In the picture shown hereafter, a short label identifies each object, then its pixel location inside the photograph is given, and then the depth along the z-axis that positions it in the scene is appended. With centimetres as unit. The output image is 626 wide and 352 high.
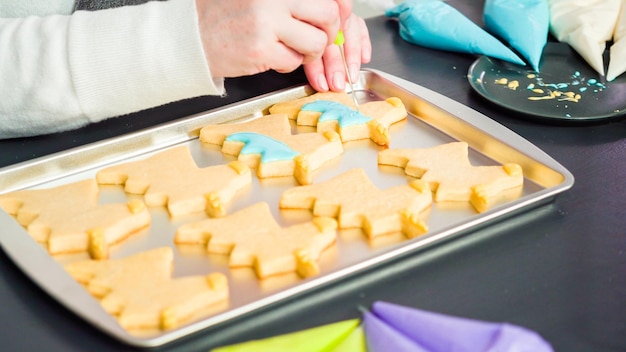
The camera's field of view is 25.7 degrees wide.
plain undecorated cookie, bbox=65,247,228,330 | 85
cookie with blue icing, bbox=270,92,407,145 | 105
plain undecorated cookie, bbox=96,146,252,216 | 96
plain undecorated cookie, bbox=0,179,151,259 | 92
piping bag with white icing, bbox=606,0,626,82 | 113
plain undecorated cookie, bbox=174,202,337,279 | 89
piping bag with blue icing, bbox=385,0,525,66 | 116
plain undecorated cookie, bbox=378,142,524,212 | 96
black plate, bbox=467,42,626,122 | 106
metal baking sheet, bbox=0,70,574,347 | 87
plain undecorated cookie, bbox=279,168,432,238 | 92
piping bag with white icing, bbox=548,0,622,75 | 116
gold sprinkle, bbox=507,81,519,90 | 112
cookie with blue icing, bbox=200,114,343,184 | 100
